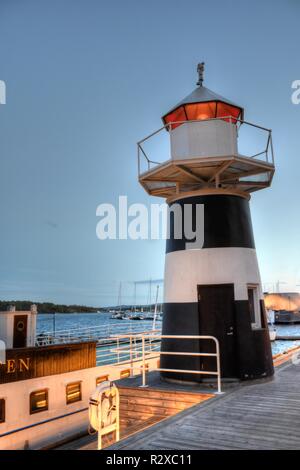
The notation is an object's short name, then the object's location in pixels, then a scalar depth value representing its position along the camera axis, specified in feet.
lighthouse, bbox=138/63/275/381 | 30.32
